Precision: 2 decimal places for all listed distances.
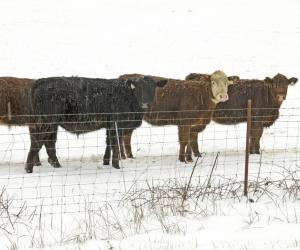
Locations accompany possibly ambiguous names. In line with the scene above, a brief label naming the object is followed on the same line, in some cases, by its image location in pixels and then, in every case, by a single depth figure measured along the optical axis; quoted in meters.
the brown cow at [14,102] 19.47
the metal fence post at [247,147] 13.71
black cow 18.22
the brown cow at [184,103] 20.66
